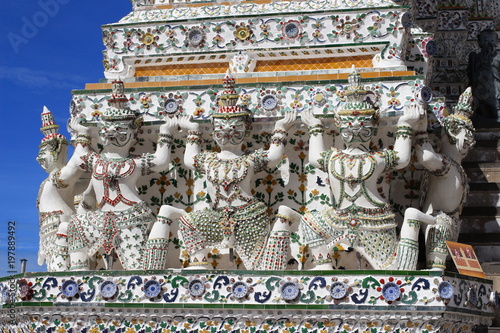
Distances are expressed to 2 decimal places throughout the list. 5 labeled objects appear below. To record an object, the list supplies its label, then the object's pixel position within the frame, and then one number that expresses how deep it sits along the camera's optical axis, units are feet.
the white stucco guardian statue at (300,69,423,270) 39.65
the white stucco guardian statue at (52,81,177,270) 41.91
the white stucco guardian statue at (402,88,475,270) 40.47
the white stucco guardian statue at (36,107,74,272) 43.34
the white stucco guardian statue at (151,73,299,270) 40.77
